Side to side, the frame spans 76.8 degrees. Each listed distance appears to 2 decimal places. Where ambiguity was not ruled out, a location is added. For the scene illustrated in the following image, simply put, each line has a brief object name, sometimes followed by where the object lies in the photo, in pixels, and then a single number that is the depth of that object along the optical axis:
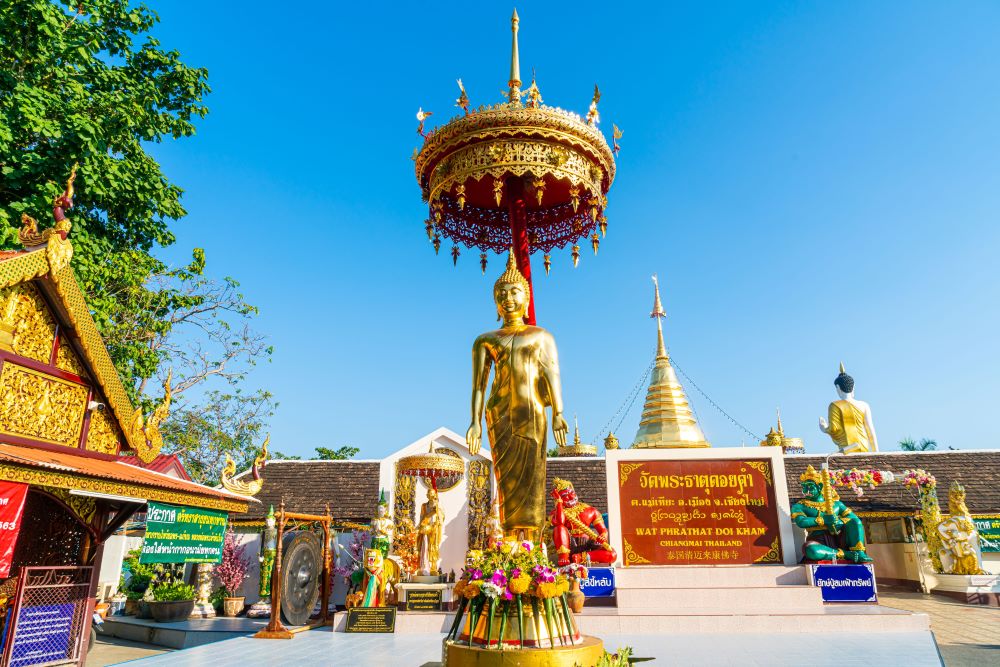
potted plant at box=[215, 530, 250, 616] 14.78
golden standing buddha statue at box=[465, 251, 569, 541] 7.80
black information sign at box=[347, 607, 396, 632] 9.44
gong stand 9.20
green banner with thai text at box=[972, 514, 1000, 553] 14.75
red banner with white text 5.20
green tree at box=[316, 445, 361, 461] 37.03
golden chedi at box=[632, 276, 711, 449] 16.80
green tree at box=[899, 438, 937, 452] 36.30
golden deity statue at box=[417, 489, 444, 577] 13.04
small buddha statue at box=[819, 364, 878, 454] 19.70
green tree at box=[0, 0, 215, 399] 9.77
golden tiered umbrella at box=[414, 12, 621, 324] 9.66
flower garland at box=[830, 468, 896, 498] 14.16
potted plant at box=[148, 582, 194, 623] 12.23
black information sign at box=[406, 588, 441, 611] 10.02
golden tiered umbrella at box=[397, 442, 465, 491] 13.53
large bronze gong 9.84
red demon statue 10.12
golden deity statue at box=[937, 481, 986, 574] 13.52
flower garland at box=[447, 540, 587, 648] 4.29
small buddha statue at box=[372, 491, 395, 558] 11.09
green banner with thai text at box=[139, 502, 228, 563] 6.86
